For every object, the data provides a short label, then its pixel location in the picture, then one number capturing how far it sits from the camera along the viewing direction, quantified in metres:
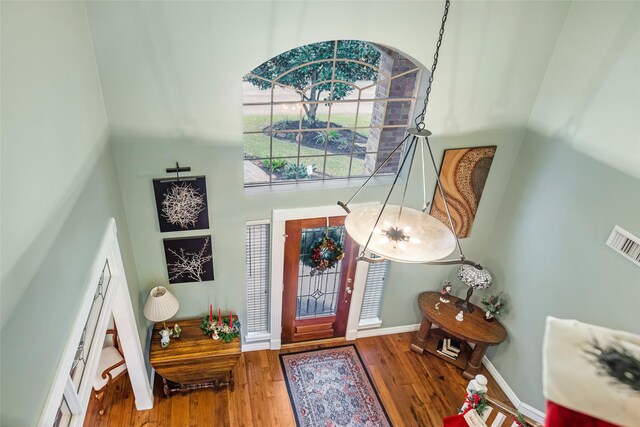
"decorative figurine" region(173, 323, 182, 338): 4.00
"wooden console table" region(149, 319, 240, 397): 3.84
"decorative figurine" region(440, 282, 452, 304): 4.62
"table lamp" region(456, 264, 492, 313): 4.22
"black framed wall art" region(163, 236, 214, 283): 3.75
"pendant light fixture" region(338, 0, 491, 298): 2.20
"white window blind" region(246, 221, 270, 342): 3.98
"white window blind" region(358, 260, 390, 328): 4.59
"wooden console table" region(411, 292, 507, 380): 4.29
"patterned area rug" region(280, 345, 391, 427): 4.13
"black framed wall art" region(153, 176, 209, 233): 3.42
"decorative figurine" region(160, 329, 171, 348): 3.90
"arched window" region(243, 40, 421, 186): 3.31
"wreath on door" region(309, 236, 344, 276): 4.13
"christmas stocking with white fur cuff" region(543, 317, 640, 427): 0.99
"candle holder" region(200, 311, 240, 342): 4.03
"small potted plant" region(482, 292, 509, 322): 4.32
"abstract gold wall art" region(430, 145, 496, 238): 3.84
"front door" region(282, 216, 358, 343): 4.10
